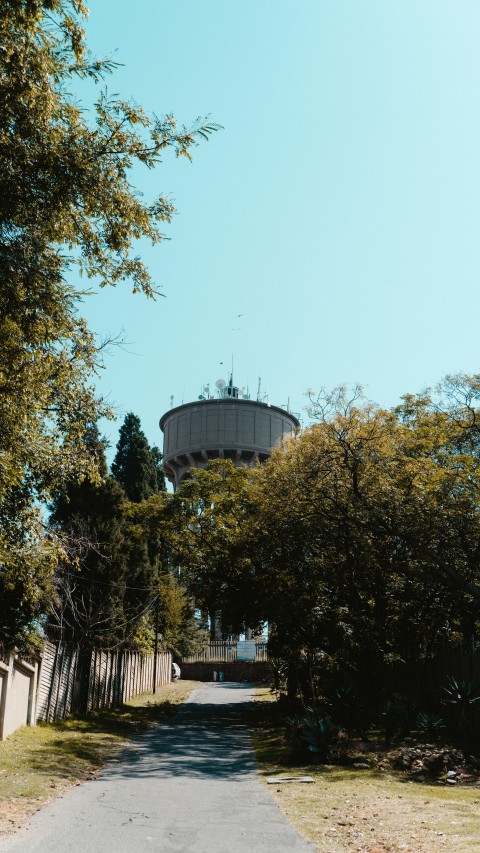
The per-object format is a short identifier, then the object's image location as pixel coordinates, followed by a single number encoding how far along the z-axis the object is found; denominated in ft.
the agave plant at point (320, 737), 44.98
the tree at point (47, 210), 29.25
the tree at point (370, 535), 58.59
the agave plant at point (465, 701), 53.16
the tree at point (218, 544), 86.48
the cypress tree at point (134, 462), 127.95
